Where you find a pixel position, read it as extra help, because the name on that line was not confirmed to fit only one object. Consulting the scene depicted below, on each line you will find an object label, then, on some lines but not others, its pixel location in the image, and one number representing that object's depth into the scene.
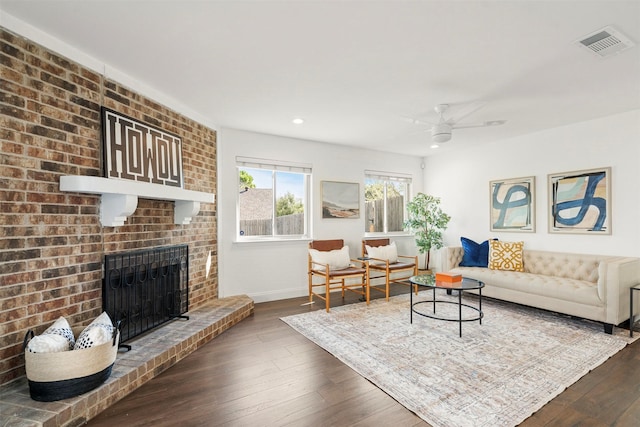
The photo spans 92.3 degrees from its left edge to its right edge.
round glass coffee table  3.23
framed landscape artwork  5.03
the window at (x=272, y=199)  4.46
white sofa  3.08
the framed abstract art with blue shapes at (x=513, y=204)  4.47
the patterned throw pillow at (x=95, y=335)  1.92
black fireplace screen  2.48
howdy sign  2.49
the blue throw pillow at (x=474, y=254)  4.65
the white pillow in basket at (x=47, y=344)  1.79
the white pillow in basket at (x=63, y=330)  1.95
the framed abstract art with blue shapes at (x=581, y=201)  3.74
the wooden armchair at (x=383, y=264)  4.50
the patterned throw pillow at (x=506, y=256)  4.29
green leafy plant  5.35
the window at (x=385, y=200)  5.62
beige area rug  1.97
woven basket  1.74
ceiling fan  3.30
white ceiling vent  2.04
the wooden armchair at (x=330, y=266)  4.11
